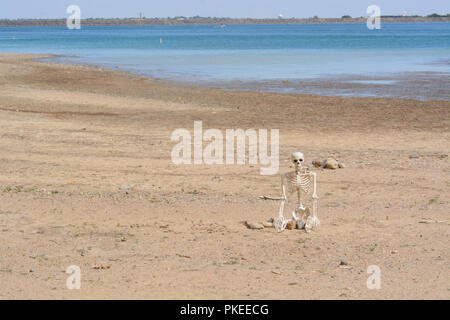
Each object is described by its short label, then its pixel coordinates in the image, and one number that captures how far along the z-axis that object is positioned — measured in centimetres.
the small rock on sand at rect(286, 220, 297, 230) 1903
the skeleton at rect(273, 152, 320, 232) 1856
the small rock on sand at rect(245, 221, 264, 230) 1928
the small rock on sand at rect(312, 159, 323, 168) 2738
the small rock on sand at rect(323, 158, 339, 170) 2689
